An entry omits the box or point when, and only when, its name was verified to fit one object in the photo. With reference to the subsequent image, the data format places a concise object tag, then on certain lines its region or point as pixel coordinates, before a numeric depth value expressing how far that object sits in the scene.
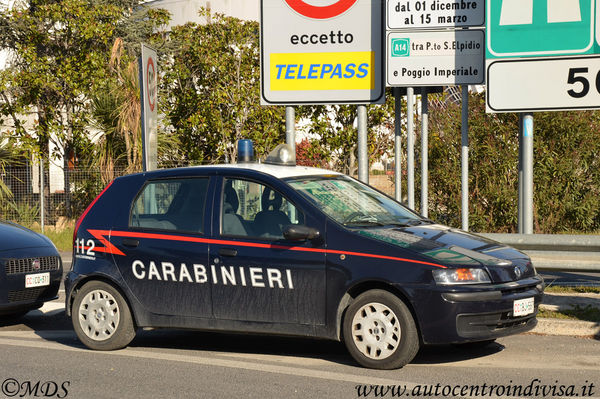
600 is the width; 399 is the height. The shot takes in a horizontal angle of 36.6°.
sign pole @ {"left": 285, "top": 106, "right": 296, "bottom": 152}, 11.41
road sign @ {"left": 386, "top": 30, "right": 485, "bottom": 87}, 11.14
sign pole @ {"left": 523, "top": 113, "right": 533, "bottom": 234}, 9.91
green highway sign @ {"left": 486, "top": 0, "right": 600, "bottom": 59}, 9.98
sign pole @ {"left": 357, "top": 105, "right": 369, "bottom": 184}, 11.71
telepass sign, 11.74
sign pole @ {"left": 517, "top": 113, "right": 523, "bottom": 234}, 9.98
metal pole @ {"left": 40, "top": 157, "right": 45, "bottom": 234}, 21.33
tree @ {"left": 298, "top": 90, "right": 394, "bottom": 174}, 22.77
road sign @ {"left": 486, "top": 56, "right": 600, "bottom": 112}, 9.70
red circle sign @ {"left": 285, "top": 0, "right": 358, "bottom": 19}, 11.79
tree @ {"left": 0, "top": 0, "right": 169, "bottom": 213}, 23.78
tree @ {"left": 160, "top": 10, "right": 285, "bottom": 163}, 23.16
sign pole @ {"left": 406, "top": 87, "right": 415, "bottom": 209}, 11.70
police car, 6.60
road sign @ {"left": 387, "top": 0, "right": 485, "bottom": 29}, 11.14
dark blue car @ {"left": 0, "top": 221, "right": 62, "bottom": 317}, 8.90
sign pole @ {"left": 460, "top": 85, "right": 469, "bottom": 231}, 10.95
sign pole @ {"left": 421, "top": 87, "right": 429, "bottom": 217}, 11.63
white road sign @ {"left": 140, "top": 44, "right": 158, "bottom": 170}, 12.25
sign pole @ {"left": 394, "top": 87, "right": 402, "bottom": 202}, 12.07
